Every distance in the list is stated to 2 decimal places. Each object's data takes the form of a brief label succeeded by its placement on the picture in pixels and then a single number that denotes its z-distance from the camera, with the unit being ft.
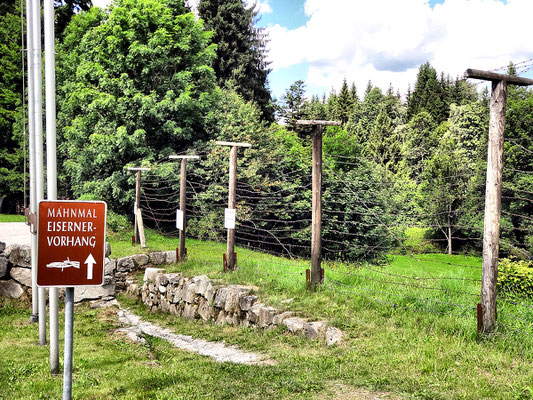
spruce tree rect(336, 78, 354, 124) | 211.00
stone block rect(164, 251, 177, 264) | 51.65
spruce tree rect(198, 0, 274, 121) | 108.37
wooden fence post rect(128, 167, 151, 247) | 56.13
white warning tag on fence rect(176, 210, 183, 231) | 43.65
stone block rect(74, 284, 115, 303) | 40.27
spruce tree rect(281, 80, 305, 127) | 123.54
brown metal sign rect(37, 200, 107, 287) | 10.93
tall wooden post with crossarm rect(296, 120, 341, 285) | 28.86
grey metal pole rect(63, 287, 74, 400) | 11.34
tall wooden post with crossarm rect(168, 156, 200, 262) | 45.25
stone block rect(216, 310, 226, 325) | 32.12
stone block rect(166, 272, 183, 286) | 40.60
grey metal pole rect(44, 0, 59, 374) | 17.60
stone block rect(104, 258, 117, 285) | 43.01
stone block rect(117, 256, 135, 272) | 50.01
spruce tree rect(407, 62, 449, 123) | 183.83
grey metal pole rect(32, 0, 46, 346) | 21.66
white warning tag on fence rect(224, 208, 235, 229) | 36.81
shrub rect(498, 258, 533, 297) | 23.58
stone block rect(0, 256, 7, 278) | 37.47
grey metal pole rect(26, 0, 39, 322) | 23.81
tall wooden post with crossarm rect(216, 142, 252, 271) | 37.73
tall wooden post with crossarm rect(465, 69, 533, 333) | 19.33
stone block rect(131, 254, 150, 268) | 50.83
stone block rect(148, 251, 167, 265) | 51.42
